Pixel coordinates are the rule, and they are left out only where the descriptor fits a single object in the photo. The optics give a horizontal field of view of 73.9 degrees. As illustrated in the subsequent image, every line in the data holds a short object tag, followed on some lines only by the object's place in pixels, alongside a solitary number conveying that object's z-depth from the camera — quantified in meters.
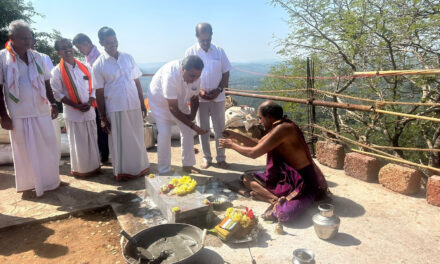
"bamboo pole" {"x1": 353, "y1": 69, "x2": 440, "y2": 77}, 3.00
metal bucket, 2.32
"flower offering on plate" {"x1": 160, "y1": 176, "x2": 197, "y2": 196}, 3.15
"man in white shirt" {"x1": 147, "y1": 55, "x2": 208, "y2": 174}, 3.97
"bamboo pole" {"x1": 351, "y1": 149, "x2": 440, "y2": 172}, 3.24
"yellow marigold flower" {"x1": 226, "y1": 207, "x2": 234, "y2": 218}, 2.83
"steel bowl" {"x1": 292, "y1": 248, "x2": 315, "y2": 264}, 2.28
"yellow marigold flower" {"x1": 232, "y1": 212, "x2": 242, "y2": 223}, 2.72
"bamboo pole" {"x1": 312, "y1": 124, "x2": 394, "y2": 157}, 3.96
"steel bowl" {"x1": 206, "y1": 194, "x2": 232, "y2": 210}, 3.40
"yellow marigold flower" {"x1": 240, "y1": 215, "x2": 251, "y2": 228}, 2.74
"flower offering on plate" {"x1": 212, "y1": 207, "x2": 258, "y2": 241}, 2.68
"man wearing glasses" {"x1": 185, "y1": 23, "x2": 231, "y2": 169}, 4.59
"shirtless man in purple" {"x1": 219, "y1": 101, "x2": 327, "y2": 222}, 3.07
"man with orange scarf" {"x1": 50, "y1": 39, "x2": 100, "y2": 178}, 4.34
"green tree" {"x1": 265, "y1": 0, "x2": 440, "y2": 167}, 6.77
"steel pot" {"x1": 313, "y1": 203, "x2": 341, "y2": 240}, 2.63
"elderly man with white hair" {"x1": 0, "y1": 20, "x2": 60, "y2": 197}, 3.59
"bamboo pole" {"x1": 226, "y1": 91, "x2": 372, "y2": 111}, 3.73
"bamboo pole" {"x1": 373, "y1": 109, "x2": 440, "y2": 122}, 3.09
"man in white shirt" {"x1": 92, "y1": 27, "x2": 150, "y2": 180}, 4.05
